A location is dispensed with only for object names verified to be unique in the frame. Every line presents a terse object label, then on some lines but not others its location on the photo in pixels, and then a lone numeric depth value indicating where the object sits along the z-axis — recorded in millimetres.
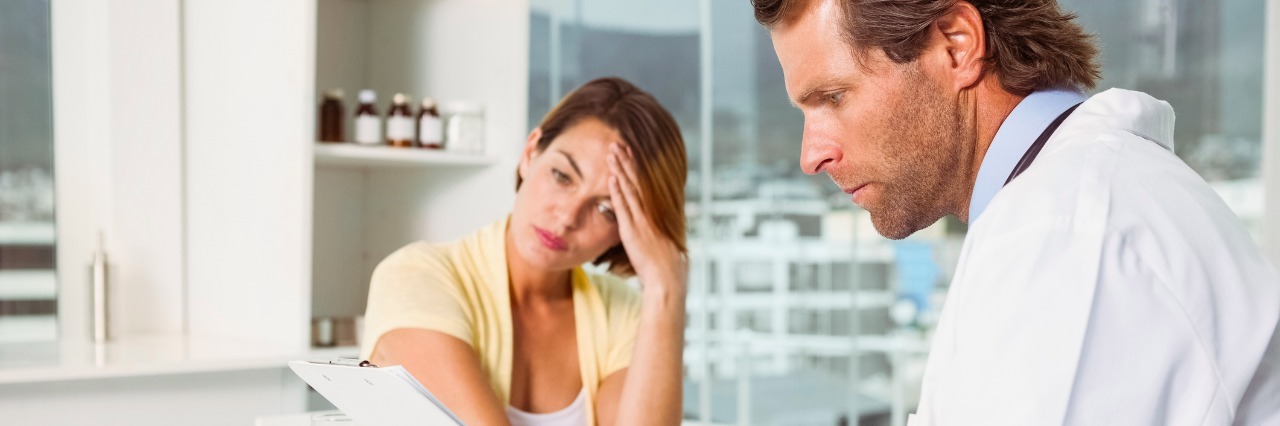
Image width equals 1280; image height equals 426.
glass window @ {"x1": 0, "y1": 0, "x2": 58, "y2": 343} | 2008
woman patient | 1491
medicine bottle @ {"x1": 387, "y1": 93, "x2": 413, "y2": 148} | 1981
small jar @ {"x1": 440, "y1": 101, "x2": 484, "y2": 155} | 2033
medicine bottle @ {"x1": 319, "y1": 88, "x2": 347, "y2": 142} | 1948
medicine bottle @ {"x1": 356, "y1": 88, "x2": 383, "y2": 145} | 1947
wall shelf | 1832
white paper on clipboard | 938
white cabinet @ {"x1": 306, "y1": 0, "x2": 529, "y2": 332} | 2029
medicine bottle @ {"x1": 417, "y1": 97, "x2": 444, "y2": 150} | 2004
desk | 1267
